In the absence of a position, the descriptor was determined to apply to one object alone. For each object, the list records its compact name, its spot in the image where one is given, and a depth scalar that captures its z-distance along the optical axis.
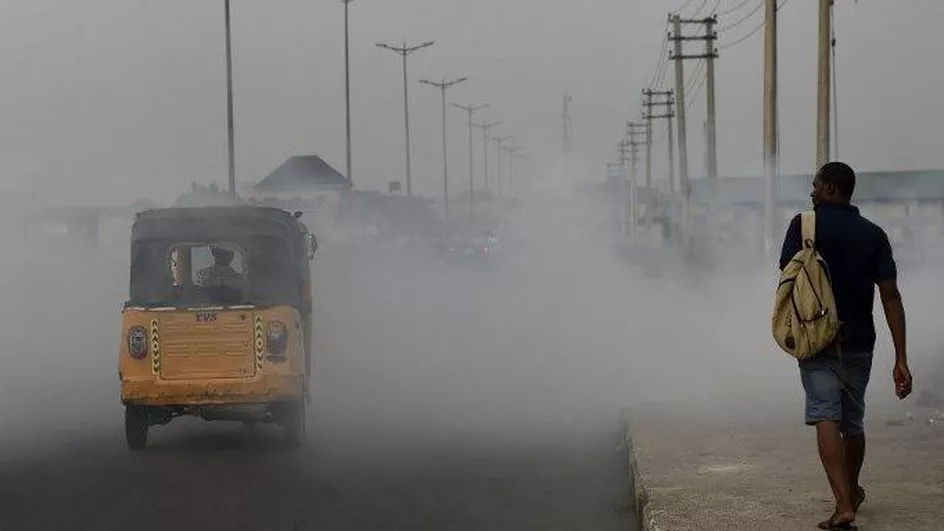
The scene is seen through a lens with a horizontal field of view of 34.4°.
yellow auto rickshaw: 13.12
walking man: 7.32
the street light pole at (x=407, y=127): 77.53
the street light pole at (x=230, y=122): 36.88
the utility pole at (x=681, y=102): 53.00
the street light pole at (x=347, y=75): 59.50
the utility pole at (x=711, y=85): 44.28
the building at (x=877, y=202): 70.94
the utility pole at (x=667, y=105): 80.38
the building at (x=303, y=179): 142.88
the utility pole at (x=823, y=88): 24.84
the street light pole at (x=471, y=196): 118.45
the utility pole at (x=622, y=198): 104.51
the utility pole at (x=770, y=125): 29.41
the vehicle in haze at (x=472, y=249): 71.31
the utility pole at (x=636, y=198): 84.62
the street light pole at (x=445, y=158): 87.44
